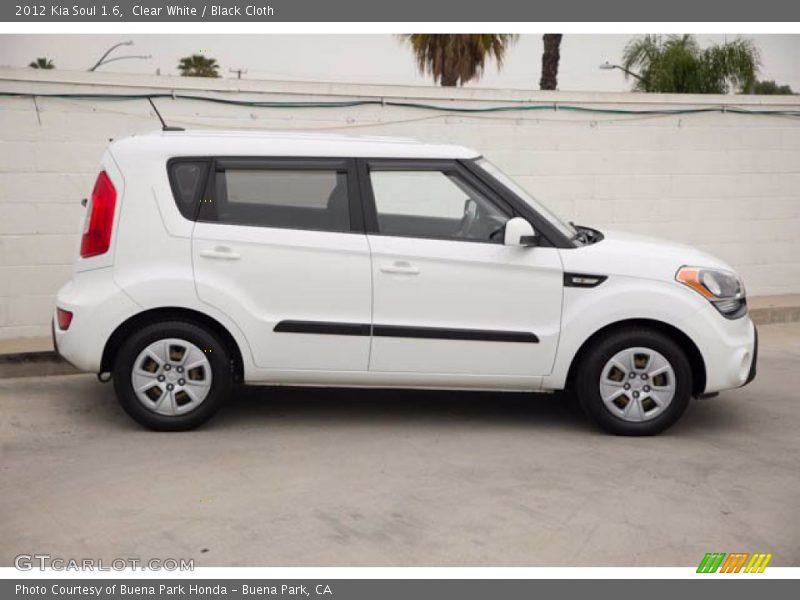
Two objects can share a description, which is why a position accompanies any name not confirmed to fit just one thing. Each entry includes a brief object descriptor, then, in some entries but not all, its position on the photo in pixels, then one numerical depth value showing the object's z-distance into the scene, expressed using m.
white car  6.50
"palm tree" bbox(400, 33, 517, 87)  23.62
